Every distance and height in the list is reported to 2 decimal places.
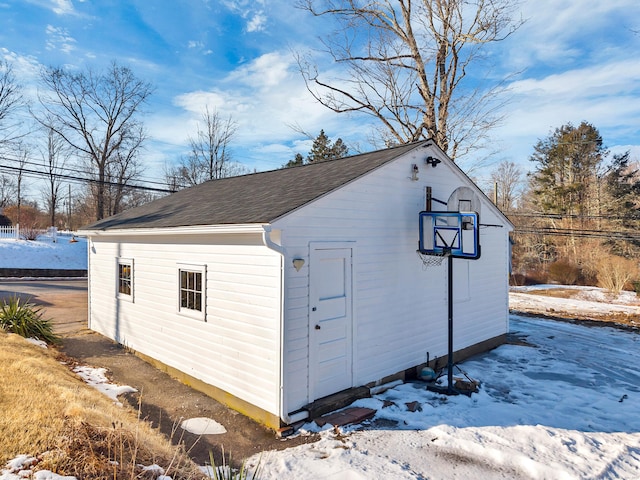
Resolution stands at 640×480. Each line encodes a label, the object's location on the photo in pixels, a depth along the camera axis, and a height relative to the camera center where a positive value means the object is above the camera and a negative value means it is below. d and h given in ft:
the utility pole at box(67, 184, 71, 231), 151.88 +8.45
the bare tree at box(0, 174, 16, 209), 120.89 +15.88
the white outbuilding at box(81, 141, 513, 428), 15.80 -2.43
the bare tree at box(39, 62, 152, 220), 87.81 +32.10
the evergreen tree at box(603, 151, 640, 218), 87.76 +11.98
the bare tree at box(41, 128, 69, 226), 100.52 +15.52
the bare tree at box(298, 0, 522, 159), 51.90 +24.42
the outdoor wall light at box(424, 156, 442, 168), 22.59 +4.59
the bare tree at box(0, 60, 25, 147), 81.56 +31.45
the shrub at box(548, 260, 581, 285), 75.25 -6.84
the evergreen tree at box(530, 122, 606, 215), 92.94 +16.55
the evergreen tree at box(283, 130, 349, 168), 108.88 +25.75
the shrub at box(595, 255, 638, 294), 57.62 -5.51
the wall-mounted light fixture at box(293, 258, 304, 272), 15.62 -1.02
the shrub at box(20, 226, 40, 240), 82.89 +1.12
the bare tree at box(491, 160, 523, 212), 119.75 +17.91
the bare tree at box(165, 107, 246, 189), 94.02 +21.72
